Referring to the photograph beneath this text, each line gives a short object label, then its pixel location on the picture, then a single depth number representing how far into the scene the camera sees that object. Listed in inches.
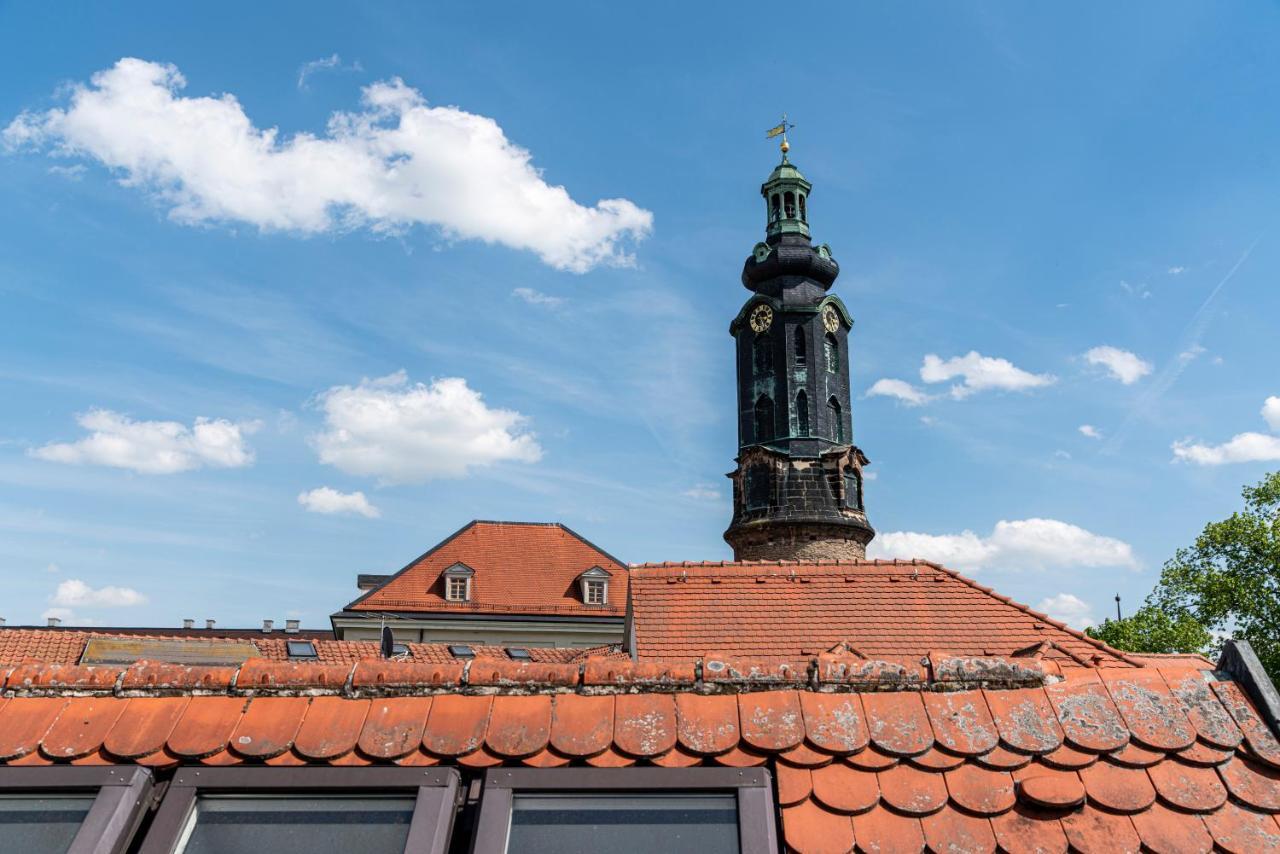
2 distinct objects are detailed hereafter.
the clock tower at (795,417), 1200.8
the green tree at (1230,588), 1243.8
